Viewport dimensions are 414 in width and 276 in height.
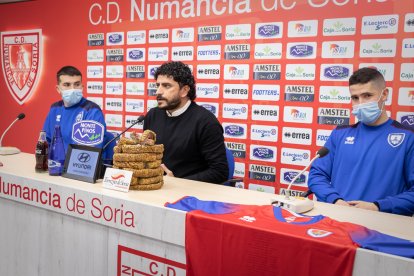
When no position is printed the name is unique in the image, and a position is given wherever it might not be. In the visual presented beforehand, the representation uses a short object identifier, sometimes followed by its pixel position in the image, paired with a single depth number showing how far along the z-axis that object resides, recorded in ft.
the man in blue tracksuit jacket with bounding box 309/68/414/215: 6.88
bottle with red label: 6.74
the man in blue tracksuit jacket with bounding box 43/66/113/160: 10.57
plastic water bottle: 6.41
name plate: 5.54
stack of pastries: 5.59
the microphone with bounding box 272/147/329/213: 4.85
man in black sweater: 8.48
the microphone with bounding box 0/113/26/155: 8.75
